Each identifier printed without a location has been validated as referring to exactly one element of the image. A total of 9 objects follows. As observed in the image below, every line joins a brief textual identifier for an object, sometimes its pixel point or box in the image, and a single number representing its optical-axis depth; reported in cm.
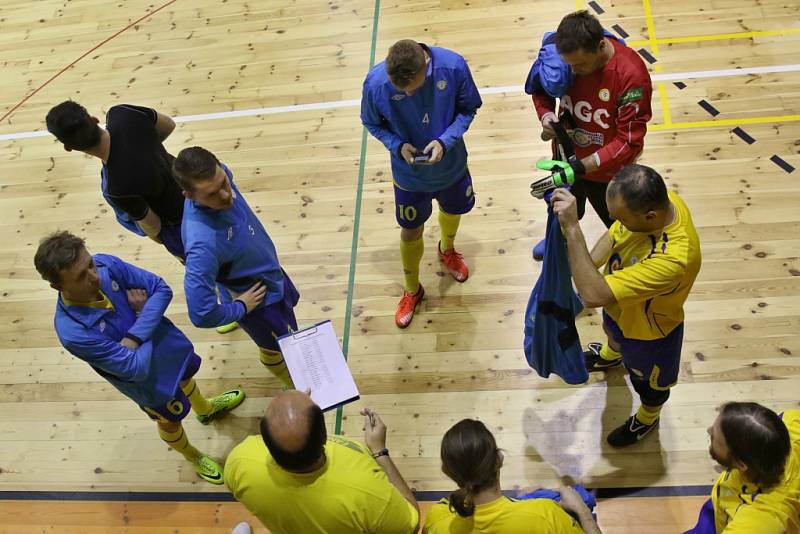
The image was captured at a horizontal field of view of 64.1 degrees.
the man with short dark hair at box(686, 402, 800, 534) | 213
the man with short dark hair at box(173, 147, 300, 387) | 281
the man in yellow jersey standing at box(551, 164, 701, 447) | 253
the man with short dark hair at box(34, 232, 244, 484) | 278
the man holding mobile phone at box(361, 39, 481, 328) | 313
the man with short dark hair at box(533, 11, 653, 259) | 302
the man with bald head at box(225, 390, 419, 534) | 213
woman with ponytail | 210
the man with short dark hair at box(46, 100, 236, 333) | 322
